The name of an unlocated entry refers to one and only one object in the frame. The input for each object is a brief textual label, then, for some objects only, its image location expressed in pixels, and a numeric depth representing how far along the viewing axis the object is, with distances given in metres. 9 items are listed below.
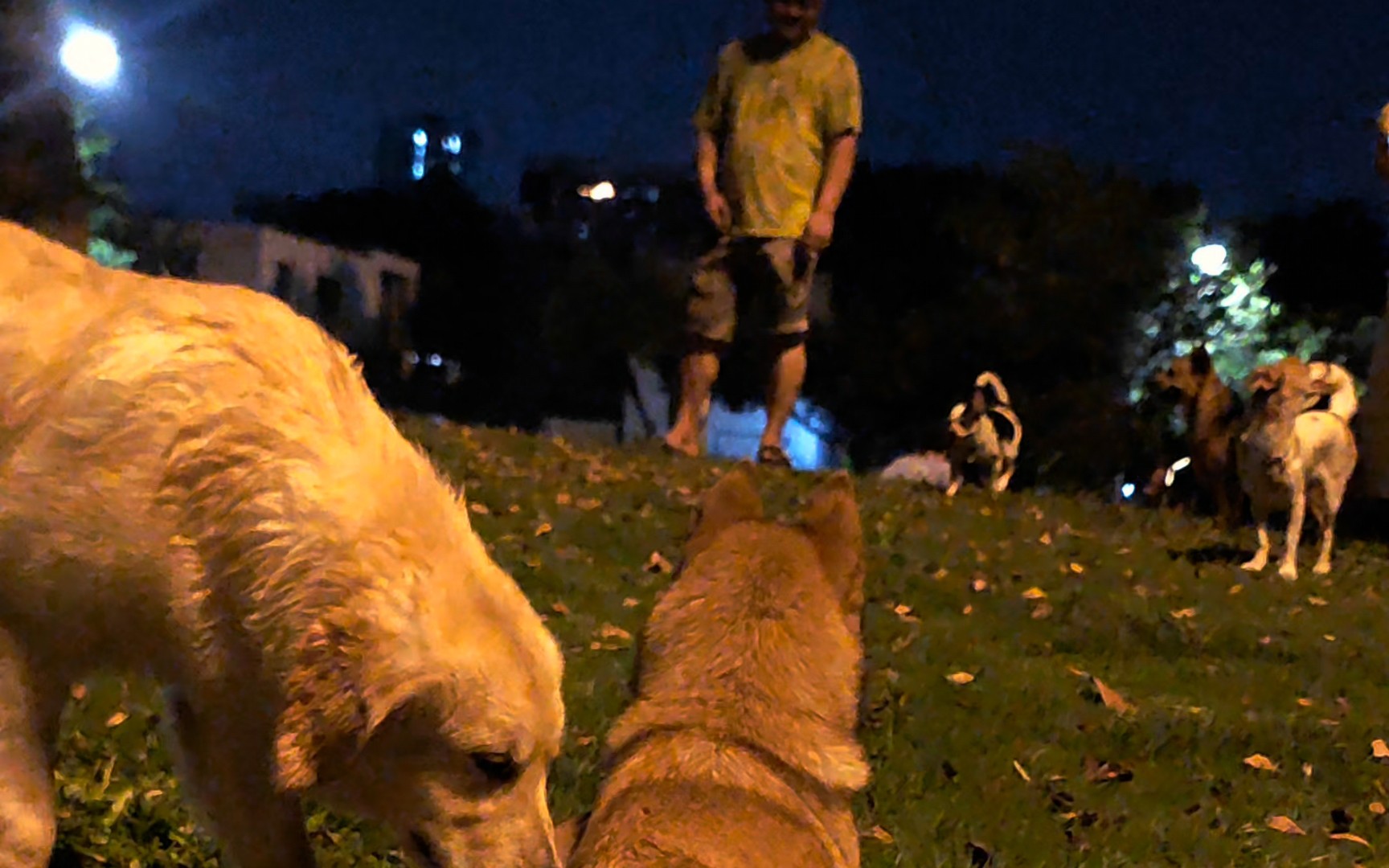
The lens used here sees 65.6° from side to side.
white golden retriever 1.75
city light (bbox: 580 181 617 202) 28.20
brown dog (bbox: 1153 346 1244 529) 10.62
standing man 7.79
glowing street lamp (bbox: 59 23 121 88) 12.20
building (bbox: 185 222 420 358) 24.55
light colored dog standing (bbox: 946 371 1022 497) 10.56
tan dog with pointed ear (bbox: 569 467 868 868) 2.07
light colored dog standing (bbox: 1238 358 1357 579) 8.49
